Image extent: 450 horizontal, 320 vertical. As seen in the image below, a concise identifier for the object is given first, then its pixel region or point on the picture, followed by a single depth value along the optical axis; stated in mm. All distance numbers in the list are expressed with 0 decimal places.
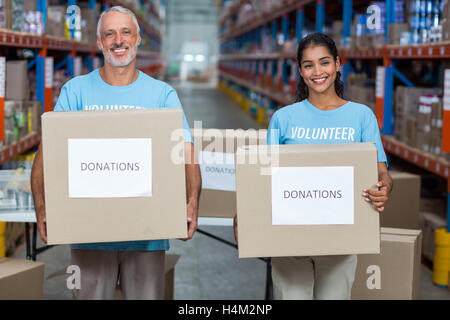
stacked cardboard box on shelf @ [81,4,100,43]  7107
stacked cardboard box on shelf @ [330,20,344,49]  6689
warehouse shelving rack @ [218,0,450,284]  4246
